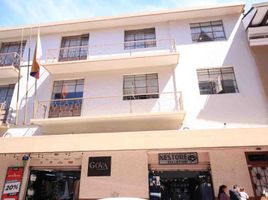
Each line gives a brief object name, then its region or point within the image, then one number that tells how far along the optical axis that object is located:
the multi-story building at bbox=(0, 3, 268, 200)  8.81
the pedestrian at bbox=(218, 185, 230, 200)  8.06
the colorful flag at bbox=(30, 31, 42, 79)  10.59
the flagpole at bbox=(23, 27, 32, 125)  11.01
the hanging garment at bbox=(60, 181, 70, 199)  10.53
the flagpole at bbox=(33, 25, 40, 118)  10.94
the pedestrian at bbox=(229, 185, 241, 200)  7.89
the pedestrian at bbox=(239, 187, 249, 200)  7.99
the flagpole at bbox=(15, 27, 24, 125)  11.07
